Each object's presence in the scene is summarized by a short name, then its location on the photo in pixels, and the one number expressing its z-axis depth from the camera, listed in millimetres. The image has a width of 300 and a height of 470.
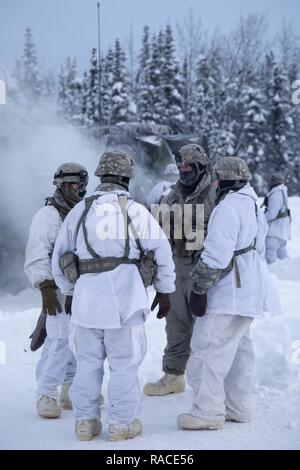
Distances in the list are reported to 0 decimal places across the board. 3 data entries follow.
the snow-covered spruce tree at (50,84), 55338
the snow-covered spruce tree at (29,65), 46656
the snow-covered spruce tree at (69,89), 47844
